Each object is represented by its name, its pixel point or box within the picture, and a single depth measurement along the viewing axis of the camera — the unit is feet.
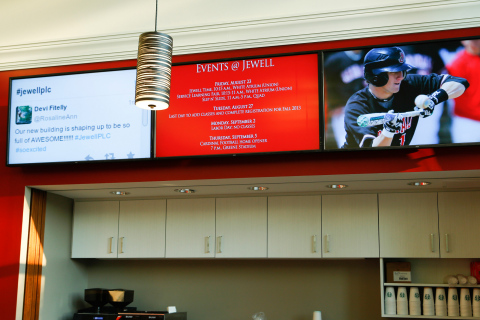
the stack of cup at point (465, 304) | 15.44
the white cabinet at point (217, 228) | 17.13
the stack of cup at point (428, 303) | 15.76
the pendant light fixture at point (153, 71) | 7.87
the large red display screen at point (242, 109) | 14.47
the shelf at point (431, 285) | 15.68
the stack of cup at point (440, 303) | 15.70
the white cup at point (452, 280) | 15.81
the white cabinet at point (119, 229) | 17.90
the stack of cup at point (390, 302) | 15.93
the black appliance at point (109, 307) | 17.12
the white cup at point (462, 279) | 15.67
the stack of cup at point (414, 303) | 15.84
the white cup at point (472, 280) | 15.61
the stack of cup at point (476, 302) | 15.33
